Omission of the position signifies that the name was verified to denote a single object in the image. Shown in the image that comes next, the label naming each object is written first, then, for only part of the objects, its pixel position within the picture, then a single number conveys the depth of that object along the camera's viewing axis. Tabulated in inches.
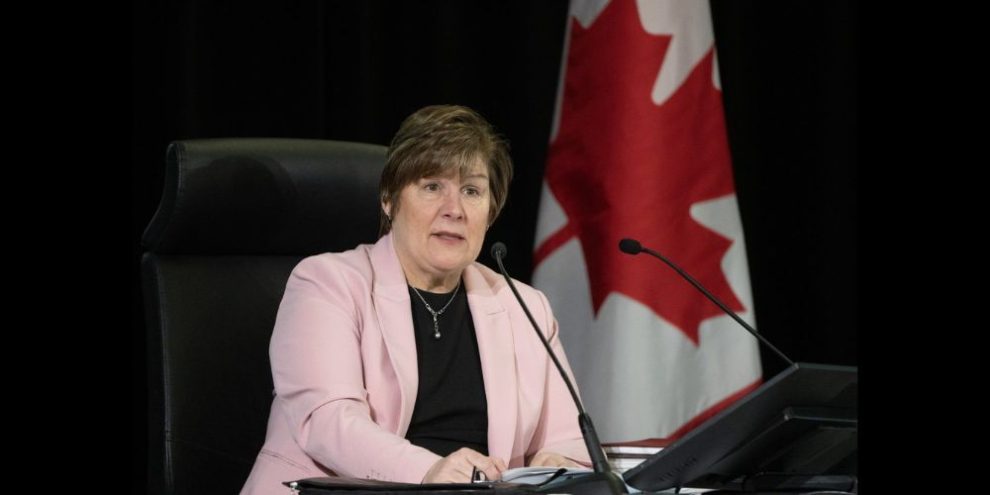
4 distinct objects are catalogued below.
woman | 245.6
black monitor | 229.7
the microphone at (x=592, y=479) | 228.9
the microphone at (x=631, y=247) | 242.6
